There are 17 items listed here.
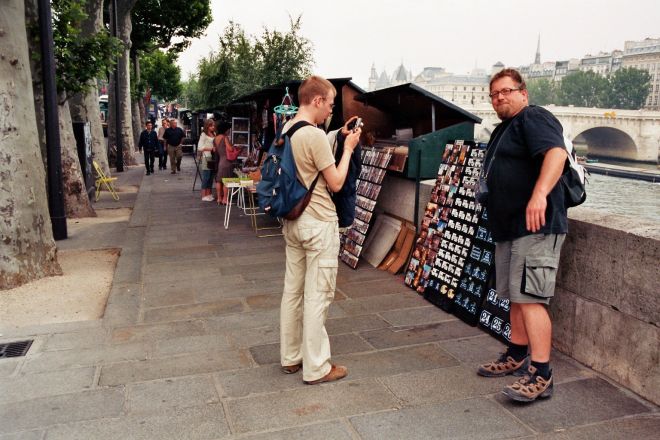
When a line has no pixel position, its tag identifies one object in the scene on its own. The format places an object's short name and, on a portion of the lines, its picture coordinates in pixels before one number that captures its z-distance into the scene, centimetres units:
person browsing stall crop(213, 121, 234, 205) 1129
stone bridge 7381
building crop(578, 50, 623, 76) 15988
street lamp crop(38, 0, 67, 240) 764
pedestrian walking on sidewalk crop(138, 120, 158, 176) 1873
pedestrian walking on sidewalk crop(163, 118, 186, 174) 1827
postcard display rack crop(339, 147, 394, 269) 652
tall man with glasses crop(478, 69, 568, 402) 313
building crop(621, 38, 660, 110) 12588
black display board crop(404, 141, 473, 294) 530
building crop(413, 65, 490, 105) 15375
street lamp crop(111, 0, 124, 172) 1917
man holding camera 339
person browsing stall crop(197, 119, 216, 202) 1218
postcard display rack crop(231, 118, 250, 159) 1344
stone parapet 332
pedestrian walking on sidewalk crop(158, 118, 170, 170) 2021
